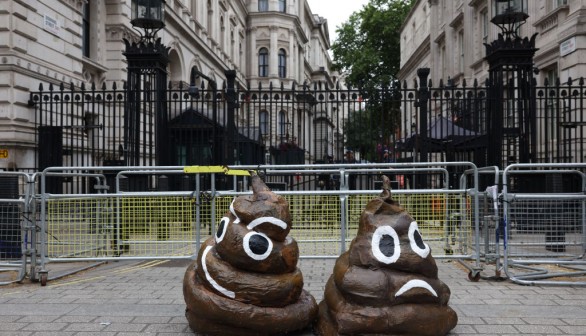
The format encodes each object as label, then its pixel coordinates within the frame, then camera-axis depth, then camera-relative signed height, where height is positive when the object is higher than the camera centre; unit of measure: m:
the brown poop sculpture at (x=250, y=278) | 4.33 -0.94
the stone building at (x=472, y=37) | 16.02 +6.80
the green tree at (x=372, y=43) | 49.75 +13.56
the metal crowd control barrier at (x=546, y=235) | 6.65 -0.98
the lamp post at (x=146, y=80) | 10.53 +1.99
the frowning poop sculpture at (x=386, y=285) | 4.16 -0.96
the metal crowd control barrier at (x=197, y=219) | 6.88 -0.67
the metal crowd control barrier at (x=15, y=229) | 6.77 -0.80
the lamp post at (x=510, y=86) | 10.30 +1.77
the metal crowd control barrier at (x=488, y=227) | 6.69 -0.81
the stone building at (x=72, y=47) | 12.71 +4.29
